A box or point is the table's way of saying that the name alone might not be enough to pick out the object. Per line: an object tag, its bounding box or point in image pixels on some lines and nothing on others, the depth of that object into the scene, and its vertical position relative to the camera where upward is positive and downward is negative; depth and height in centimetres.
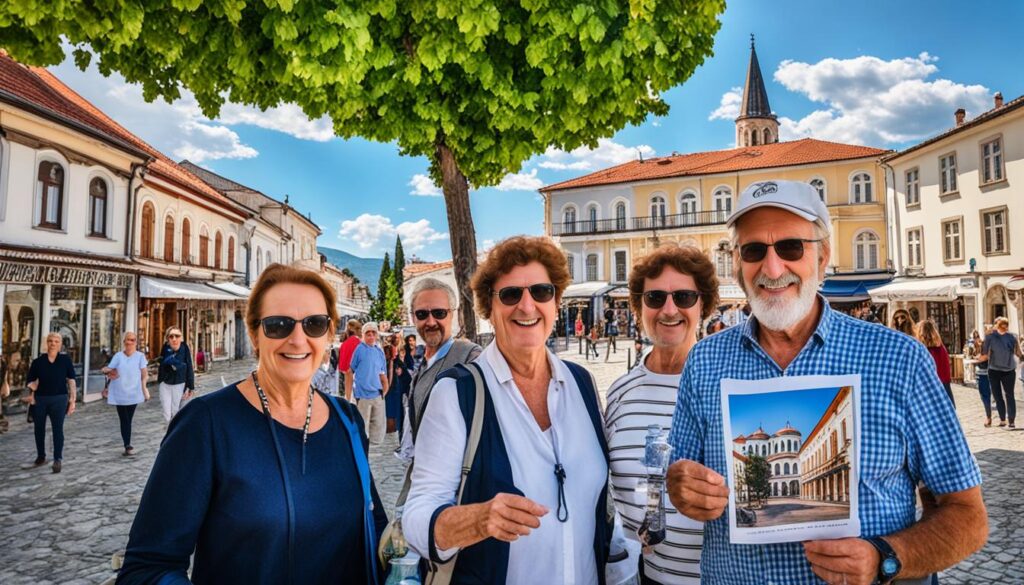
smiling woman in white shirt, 181 -53
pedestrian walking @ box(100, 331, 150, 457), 923 -95
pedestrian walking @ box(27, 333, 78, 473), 842 -97
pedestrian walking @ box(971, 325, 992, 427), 1099 -122
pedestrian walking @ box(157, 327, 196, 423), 1004 -87
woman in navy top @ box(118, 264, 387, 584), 185 -56
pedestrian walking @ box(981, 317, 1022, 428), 1041 -77
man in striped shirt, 240 -31
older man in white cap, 156 -30
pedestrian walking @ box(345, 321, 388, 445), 917 -90
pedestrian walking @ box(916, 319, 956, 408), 879 -40
